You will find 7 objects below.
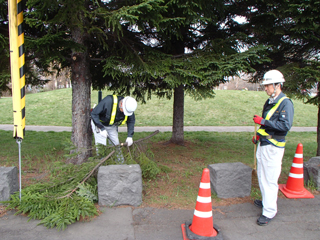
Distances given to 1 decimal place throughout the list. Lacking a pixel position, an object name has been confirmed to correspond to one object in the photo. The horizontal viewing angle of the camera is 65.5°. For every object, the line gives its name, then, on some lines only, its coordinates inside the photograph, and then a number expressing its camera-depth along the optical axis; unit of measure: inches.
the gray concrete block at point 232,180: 157.9
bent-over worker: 179.6
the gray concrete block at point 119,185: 144.2
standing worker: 130.3
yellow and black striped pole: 141.0
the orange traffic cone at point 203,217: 115.7
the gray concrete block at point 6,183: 140.6
